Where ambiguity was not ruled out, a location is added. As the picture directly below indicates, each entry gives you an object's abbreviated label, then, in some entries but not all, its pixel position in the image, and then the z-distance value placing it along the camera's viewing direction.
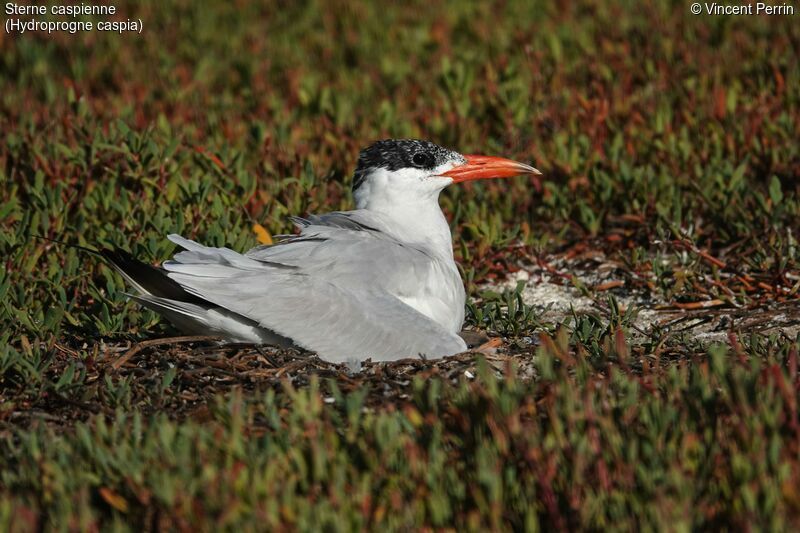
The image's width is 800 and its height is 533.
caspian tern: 9.41
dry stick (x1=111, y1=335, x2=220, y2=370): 9.23
